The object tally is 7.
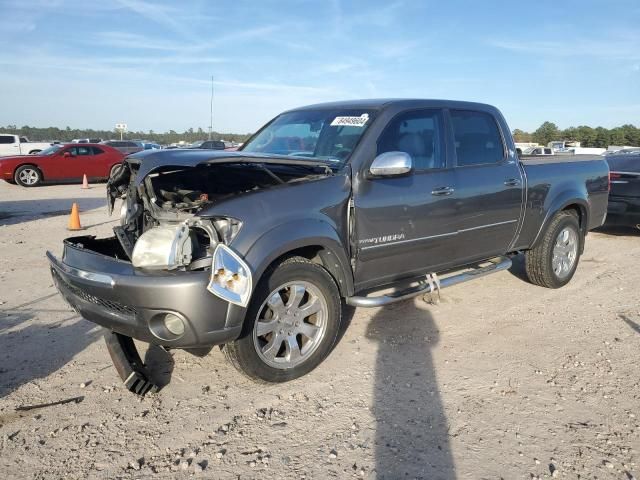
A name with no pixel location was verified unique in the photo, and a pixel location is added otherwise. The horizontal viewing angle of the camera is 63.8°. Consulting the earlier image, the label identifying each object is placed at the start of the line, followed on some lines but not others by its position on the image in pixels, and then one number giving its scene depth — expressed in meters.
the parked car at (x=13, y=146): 28.42
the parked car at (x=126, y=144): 28.05
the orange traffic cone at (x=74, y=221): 8.89
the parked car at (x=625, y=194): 8.29
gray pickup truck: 2.98
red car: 16.86
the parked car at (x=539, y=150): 31.07
